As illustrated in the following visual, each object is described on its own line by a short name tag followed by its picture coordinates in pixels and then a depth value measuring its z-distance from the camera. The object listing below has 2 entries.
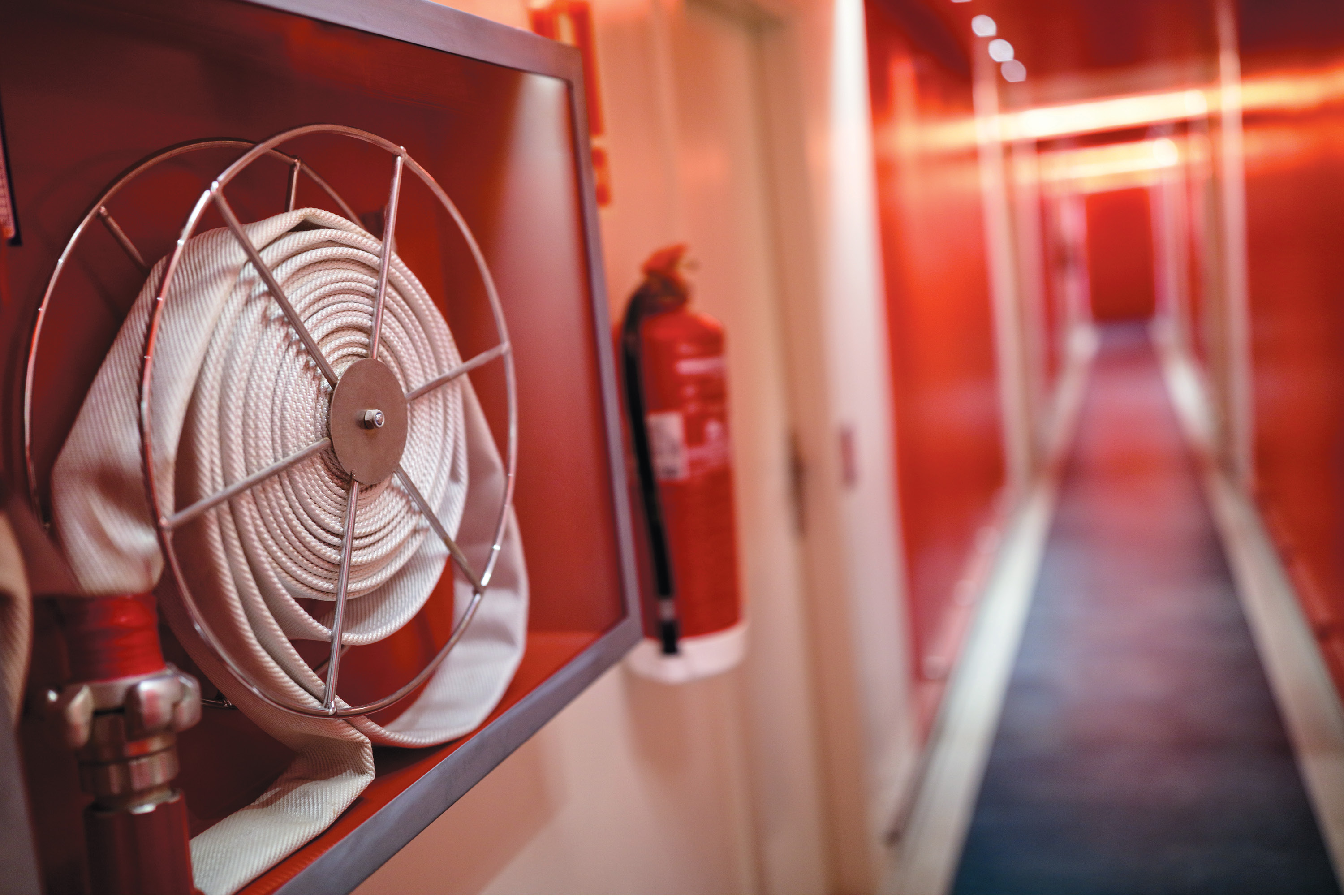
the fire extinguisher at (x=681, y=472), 1.57
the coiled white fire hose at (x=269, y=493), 0.68
